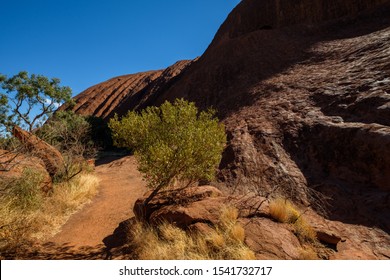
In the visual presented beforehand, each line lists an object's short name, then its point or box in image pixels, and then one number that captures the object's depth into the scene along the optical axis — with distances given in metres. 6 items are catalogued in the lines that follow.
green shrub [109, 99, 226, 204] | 7.27
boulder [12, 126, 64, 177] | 12.20
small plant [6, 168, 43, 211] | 8.64
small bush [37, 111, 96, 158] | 26.11
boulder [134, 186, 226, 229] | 6.47
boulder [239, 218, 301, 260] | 5.20
